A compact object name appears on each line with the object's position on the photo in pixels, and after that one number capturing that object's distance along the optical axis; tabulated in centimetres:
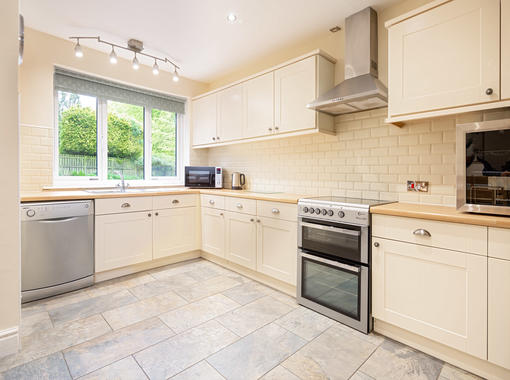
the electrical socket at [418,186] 217
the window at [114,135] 323
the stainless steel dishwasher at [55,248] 233
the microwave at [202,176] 383
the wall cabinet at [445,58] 162
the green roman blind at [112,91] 312
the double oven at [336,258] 193
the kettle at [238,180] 372
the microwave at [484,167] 150
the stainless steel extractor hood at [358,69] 221
